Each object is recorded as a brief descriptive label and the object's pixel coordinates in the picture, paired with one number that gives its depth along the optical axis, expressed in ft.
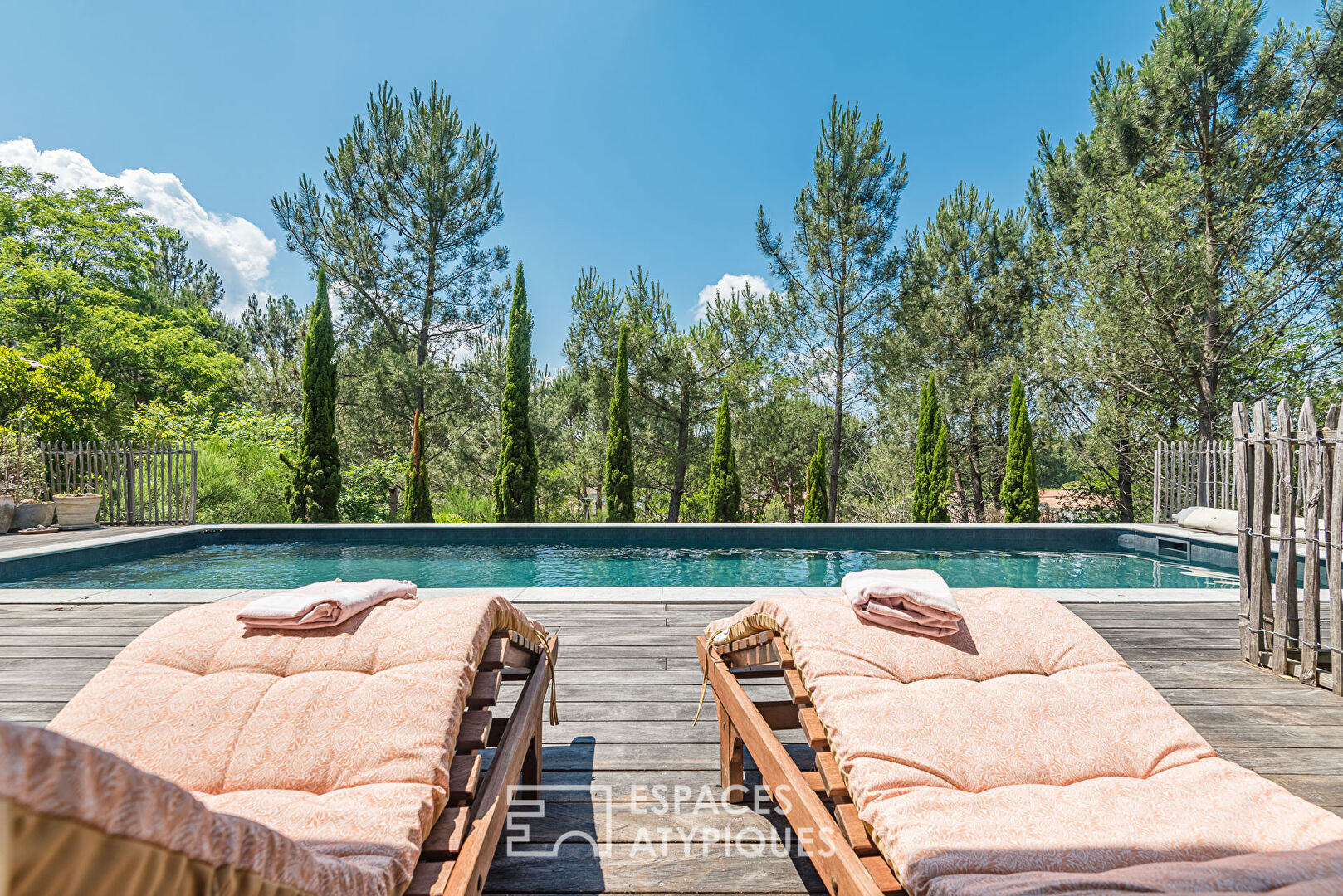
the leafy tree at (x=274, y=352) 46.24
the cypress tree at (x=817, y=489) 39.37
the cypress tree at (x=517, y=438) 38.19
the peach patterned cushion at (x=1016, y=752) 3.70
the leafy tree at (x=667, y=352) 42.86
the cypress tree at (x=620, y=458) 39.32
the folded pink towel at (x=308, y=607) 5.24
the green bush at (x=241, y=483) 33.17
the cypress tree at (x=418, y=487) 36.76
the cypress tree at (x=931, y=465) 37.14
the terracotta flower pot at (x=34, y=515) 27.14
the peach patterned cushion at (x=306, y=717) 3.90
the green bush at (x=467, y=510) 40.88
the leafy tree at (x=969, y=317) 42.34
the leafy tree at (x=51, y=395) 31.17
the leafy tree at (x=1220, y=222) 32.09
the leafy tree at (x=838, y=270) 42.14
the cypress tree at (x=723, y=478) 38.83
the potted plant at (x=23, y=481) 27.22
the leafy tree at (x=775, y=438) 44.29
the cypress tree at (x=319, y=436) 34.78
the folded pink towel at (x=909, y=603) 5.69
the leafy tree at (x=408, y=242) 42.34
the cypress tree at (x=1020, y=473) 36.42
